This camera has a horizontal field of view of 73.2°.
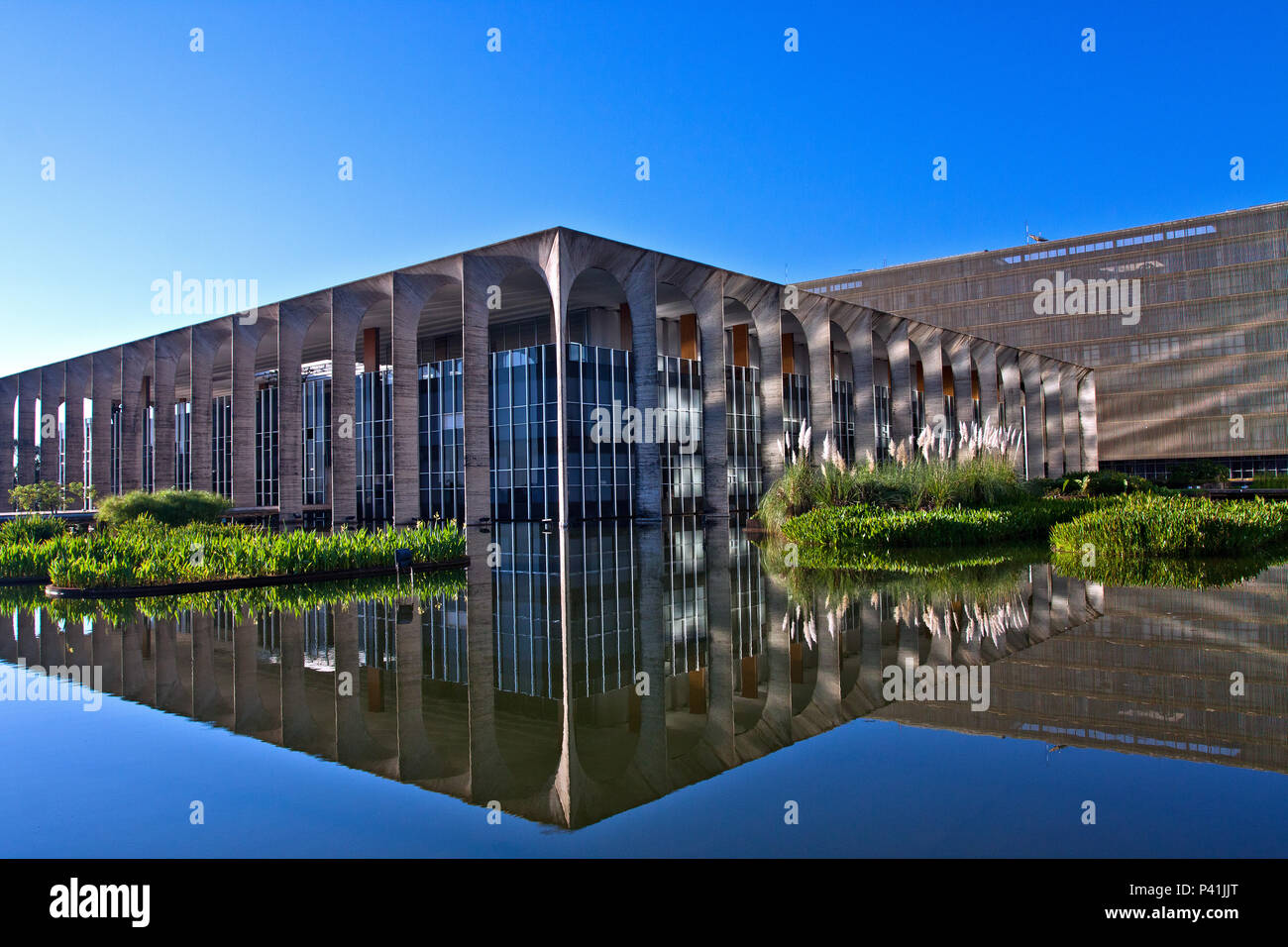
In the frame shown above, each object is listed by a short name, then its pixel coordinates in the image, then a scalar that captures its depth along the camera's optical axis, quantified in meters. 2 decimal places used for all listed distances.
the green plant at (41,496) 28.33
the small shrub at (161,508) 20.53
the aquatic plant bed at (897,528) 17.03
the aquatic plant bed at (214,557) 13.58
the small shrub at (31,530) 18.72
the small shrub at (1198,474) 52.35
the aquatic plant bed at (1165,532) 15.15
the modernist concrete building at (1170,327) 57.00
